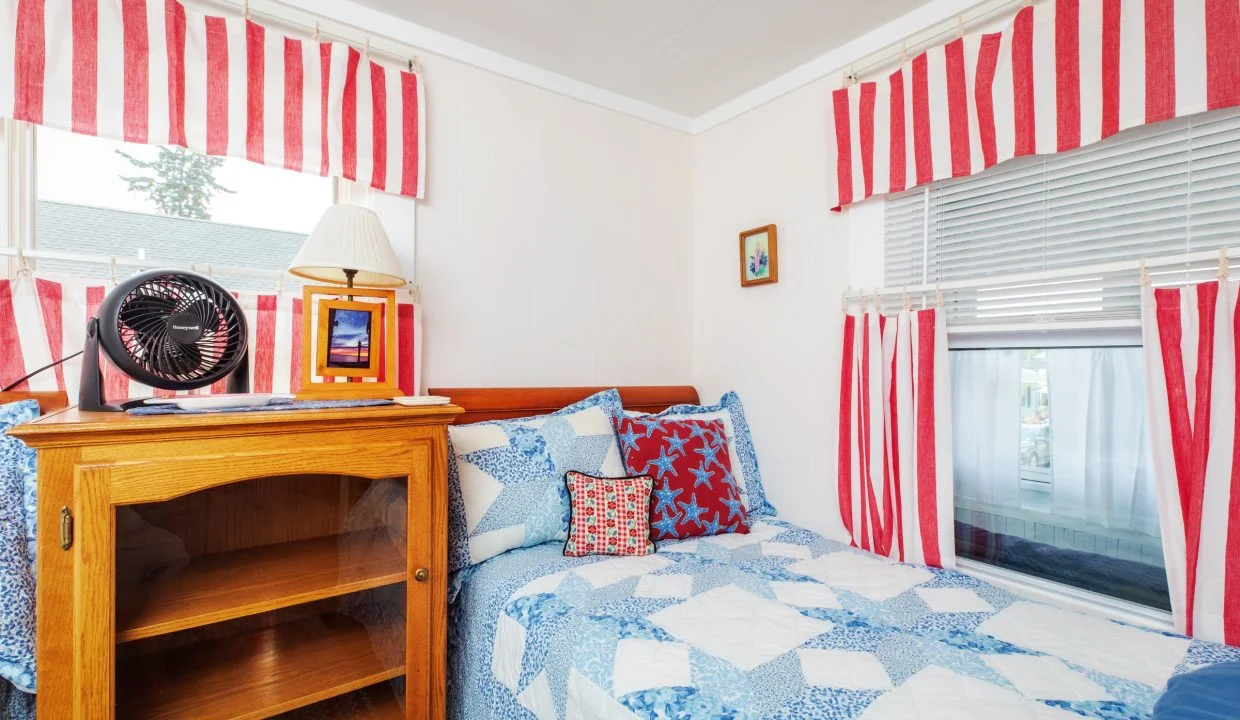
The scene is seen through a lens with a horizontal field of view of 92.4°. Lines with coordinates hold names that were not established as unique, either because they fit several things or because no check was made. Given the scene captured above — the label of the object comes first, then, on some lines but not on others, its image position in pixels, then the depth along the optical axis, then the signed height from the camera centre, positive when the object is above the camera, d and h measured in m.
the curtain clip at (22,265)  1.53 +0.27
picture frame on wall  2.47 +0.46
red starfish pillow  1.99 -0.38
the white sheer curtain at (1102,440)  1.64 -0.22
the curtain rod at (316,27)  1.82 +1.10
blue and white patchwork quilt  1.09 -0.61
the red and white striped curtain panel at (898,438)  1.91 -0.25
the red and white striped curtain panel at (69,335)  1.51 +0.09
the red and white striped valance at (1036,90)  1.47 +0.79
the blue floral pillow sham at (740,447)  2.35 -0.34
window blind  1.49 +0.40
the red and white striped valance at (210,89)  1.55 +0.82
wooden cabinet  1.10 -0.44
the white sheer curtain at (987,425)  1.89 -0.20
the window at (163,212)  1.63 +0.47
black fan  1.26 +0.08
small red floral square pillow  1.81 -0.47
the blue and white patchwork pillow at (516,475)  1.73 -0.34
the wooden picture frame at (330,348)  1.56 +0.05
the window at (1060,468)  1.65 -0.32
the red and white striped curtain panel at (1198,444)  1.40 -0.20
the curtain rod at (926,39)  1.83 +1.08
